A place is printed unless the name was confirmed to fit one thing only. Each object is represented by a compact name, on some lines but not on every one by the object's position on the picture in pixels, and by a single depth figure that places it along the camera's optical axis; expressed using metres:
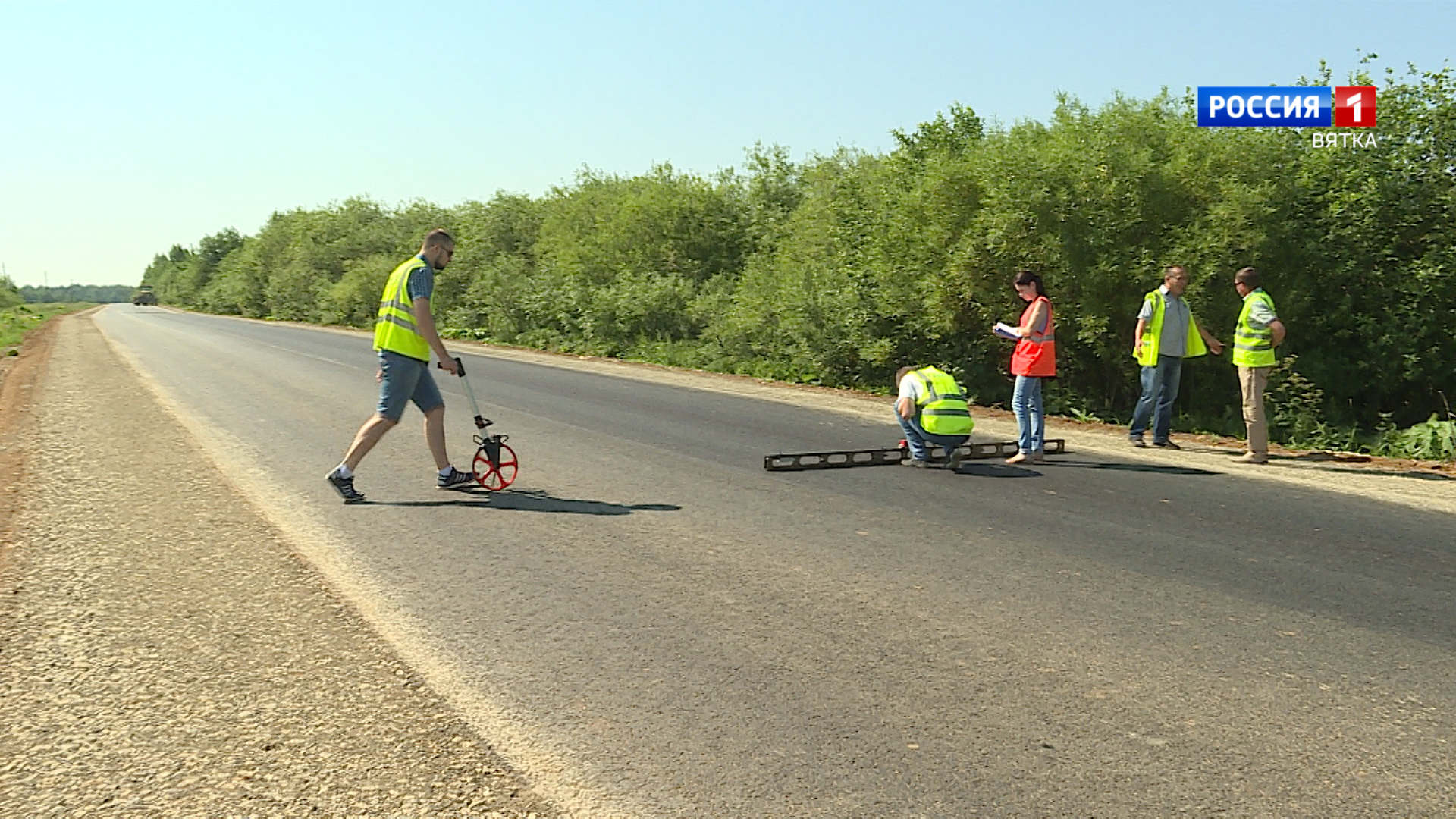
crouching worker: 9.52
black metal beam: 9.59
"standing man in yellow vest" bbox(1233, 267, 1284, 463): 10.47
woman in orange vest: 9.98
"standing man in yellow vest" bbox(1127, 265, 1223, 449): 11.04
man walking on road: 8.10
